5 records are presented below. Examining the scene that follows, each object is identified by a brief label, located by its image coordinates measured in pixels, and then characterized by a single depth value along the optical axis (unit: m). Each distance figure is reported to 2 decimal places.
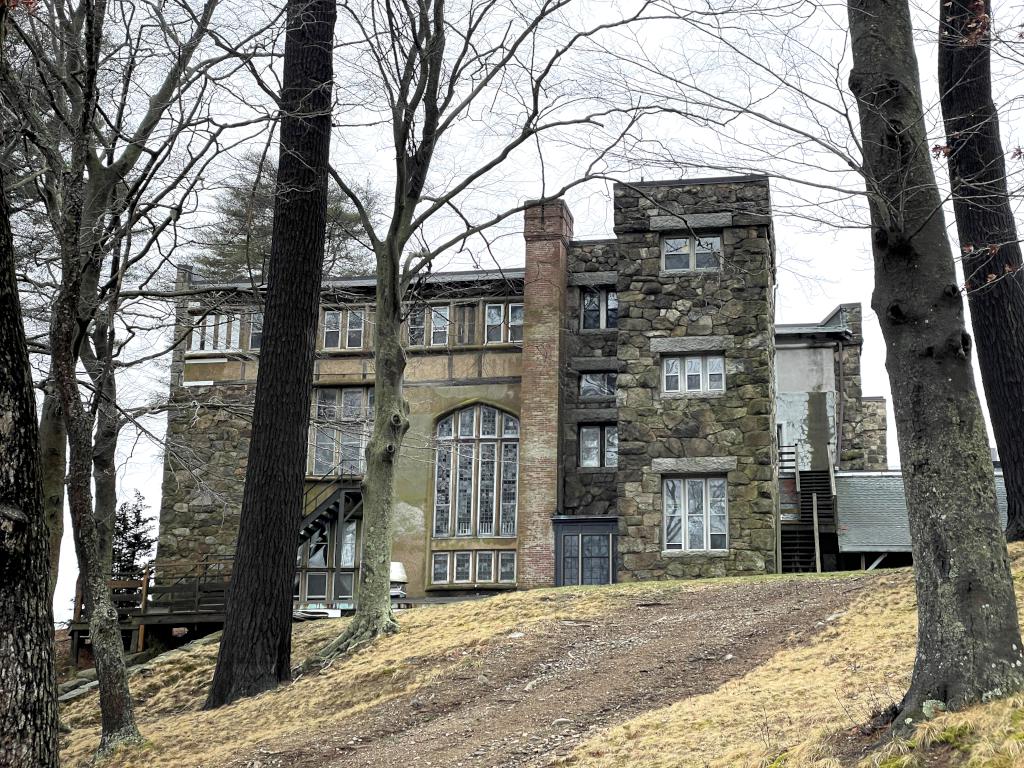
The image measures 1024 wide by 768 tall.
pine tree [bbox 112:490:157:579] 32.88
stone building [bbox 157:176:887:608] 24.47
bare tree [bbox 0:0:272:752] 11.86
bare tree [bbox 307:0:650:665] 15.66
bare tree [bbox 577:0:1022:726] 6.75
